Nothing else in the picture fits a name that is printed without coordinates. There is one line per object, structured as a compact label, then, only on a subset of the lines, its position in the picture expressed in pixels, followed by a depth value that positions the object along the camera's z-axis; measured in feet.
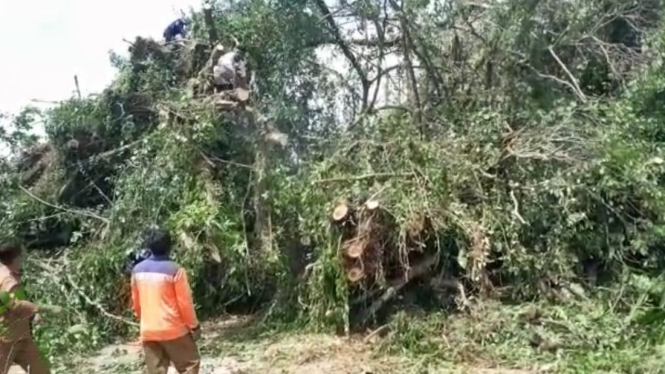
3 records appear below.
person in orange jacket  17.06
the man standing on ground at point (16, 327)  16.81
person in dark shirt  32.79
